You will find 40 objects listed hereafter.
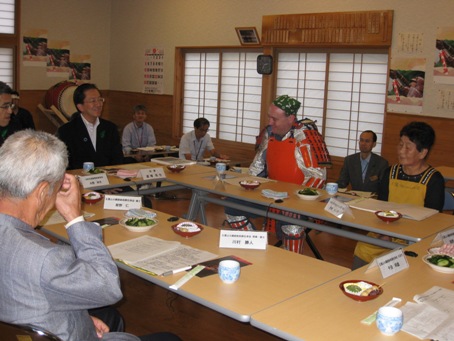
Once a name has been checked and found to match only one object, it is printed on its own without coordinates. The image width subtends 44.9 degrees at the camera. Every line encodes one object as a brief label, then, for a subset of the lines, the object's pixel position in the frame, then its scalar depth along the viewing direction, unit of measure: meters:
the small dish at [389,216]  2.93
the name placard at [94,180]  3.57
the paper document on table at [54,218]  2.72
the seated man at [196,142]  6.84
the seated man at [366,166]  5.46
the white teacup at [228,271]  1.98
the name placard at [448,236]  2.61
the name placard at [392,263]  2.10
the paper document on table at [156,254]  2.14
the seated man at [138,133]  7.40
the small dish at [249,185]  3.66
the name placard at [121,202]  3.02
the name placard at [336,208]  3.05
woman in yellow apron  3.29
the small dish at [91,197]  3.10
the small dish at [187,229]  2.54
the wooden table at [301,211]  2.85
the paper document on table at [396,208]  3.09
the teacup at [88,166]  4.03
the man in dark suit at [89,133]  4.22
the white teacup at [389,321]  1.60
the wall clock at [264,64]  7.09
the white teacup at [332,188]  3.65
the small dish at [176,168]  4.20
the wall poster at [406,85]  5.84
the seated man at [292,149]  3.87
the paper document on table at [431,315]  1.63
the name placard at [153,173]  3.90
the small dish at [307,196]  3.44
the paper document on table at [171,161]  4.61
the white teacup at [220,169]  4.11
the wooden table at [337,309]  1.62
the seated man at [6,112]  3.74
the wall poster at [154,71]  8.63
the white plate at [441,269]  2.17
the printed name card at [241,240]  2.42
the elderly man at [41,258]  1.43
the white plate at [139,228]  2.60
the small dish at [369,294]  1.86
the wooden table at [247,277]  1.84
